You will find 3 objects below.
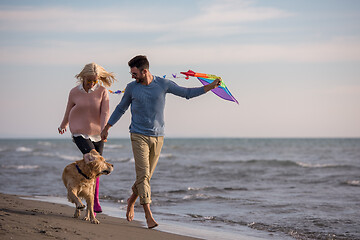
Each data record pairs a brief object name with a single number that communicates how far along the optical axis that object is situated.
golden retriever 10.61
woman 11.27
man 10.28
